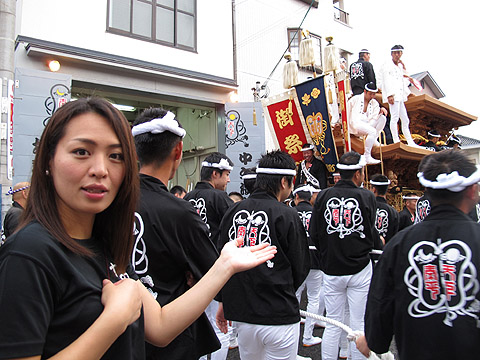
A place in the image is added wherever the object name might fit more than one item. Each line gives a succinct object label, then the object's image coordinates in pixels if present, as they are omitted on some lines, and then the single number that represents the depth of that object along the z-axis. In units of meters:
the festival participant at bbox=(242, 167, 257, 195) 6.02
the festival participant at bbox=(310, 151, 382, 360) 4.25
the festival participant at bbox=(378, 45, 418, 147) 9.17
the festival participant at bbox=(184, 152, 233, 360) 4.99
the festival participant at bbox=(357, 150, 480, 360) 2.05
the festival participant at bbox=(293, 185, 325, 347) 5.17
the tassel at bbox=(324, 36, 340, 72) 7.95
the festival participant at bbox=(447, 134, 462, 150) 12.01
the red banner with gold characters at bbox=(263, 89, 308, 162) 8.54
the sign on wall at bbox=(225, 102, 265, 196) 9.99
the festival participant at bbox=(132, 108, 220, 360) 1.98
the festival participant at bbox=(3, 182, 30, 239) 4.14
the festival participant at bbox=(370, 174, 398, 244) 5.77
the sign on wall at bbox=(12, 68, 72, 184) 6.94
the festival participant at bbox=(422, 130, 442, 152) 10.55
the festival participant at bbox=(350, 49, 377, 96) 8.98
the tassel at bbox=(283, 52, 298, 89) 8.68
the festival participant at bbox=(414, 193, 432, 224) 6.39
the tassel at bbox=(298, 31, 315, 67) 8.55
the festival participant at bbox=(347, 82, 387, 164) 8.56
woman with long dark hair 0.97
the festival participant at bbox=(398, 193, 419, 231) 7.04
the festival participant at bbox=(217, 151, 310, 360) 3.02
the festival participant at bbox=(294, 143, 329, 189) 8.42
